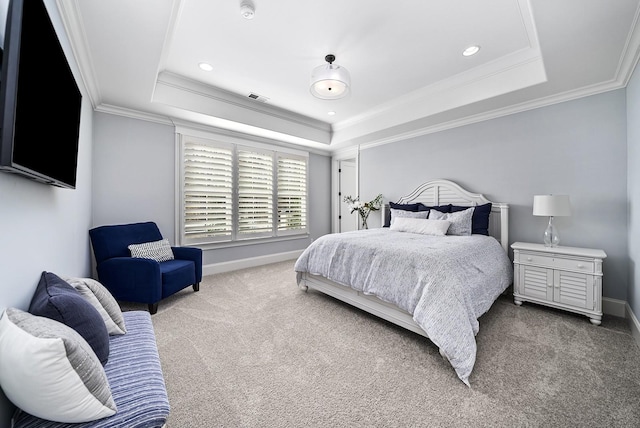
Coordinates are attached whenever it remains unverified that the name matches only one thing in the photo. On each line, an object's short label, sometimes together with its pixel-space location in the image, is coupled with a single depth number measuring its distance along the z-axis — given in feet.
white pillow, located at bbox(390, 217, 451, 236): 11.16
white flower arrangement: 16.48
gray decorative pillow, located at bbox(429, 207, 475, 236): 11.10
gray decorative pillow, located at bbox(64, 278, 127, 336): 4.85
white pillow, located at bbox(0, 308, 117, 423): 2.60
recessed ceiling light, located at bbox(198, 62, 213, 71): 9.80
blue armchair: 8.99
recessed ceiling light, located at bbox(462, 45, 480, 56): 8.73
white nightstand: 8.27
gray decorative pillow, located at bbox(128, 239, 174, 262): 10.05
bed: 6.36
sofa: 2.62
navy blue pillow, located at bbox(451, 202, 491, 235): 11.14
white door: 19.44
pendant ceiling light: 8.04
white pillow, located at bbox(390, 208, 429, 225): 12.96
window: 13.32
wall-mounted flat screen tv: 3.01
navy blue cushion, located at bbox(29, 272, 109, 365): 3.60
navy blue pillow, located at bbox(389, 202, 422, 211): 13.80
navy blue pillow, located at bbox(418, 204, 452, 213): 12.49
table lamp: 8.99
